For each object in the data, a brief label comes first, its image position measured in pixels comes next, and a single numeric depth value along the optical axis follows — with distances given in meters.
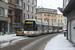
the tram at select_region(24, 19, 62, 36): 22.44
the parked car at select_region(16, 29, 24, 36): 24.81
